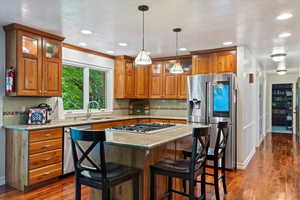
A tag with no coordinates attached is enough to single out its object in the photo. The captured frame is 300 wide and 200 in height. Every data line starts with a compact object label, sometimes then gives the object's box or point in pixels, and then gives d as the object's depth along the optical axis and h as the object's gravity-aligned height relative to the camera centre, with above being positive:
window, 4.61 +0.30
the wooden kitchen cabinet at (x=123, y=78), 5.59 +0.59
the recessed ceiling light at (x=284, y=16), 2.78 +1.14
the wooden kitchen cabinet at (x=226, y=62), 4.41 +0.83
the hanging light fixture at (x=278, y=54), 4.79 +1.11
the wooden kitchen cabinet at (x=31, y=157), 3.11 -0.87
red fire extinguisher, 3.28 +0.31
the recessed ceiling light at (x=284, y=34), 3.55 +1.14
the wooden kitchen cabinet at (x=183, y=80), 5.43 +0.54
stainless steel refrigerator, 4.19 -0.05
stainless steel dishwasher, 3.62 -0.95
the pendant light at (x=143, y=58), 2.67 +0.53
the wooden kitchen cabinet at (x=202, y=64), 4.72 +0.83
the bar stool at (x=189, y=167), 2.07 -0.70
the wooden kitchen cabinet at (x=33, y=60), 3.29 +0.66
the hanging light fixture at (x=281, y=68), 6.82 +1.14
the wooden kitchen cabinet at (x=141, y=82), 5.83 +0.51
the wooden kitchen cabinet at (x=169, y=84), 5.64 +0.45
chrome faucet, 4.90 -0.23
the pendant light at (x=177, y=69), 3.27 +0.49
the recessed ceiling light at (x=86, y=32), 3.51 +1.15
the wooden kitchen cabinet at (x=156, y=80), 5.82 +0.57
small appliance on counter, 3.55 -0.25
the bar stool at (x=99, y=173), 1.85 -0.69
